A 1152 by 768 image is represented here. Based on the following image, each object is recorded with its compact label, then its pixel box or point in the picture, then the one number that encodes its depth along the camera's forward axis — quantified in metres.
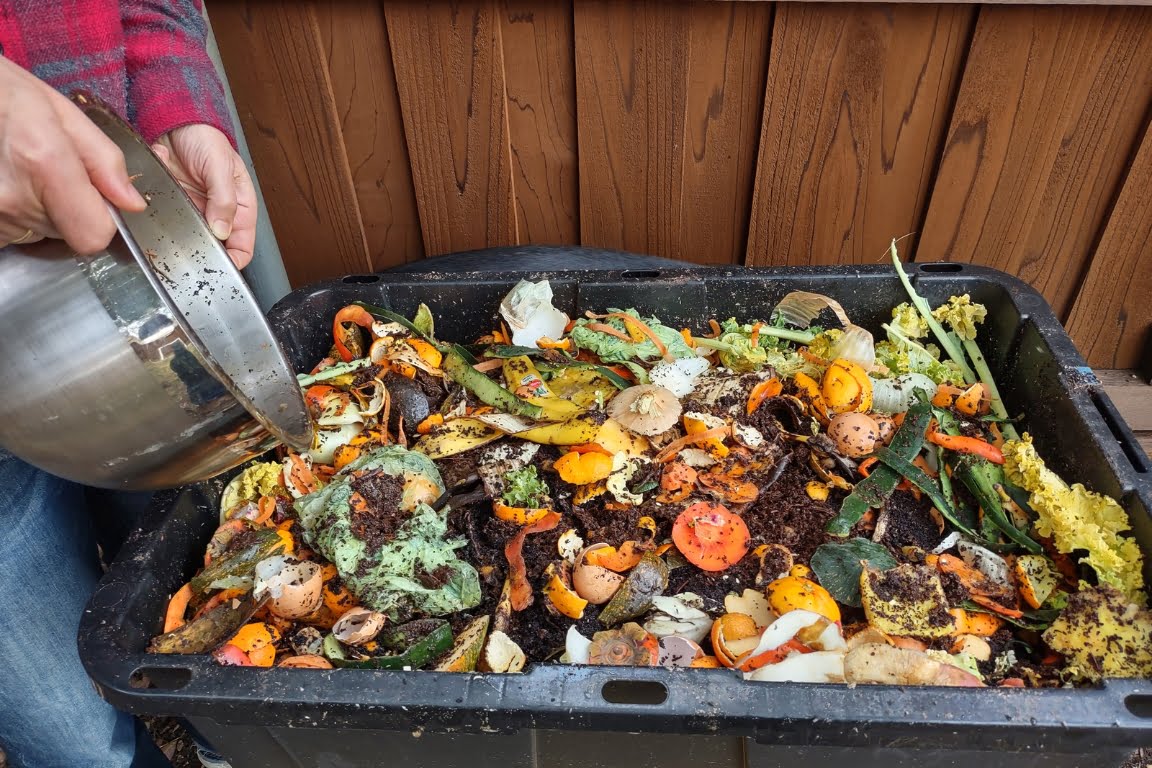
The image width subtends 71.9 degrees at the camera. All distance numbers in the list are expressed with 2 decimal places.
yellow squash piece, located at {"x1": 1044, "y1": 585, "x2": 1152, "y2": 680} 0.88
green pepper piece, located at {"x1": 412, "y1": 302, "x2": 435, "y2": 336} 1.43
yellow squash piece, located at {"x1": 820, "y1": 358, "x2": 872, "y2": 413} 1.22
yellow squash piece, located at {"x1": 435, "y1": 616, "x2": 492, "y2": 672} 0.94
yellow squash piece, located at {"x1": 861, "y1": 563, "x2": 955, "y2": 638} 0.98
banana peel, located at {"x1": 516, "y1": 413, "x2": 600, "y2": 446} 1.19
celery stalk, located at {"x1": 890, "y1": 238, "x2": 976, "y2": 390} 1.34
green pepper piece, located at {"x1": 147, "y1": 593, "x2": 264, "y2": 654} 0.94
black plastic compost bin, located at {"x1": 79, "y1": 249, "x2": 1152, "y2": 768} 0.77
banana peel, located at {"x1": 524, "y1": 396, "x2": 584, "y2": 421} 1.24
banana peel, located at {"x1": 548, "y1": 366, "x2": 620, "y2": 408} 1.27
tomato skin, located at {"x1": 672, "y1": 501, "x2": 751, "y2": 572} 1.08
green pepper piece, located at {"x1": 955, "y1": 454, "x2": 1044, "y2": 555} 1.08
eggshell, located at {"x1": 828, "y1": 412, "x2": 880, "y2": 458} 1.17
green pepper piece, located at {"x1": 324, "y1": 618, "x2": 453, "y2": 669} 0.96
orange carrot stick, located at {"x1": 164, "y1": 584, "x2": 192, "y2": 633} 1.00
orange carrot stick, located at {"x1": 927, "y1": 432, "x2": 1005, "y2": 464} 1.16
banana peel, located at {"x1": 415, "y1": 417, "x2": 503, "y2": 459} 1.24
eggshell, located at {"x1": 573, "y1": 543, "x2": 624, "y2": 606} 1.05
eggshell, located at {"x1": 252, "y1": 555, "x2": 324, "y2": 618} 1.01
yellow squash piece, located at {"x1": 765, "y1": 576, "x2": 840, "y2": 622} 0.98
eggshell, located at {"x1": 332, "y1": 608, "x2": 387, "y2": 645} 0.99
